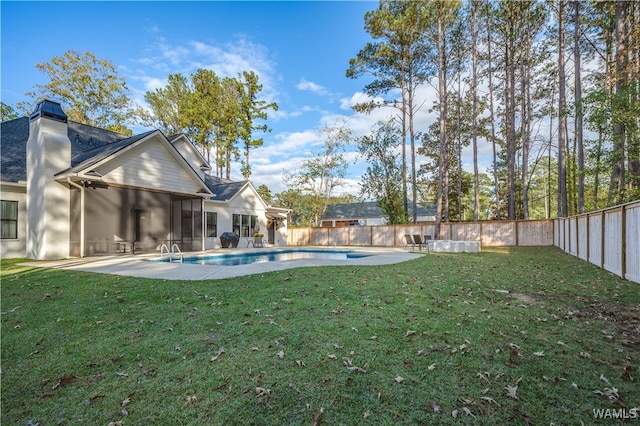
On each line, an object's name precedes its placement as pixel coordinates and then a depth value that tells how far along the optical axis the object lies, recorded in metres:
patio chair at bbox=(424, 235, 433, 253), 14.90
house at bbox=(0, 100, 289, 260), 10.32
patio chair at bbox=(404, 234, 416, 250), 15.24
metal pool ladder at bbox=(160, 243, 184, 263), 10.34
